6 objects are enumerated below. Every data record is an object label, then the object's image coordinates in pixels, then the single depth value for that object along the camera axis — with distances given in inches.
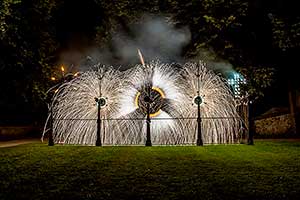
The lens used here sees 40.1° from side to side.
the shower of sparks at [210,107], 745.6
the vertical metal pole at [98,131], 700.5
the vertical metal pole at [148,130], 689.6
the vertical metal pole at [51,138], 723.4
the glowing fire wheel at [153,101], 772.6
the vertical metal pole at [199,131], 684.1
